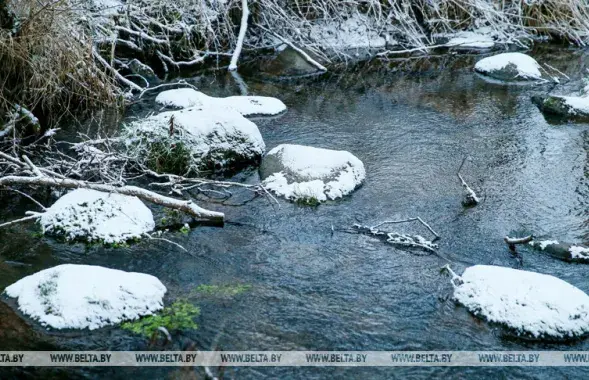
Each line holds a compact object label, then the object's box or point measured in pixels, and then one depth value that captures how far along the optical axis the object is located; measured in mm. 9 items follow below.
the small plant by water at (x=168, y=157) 6891
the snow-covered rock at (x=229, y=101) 8961
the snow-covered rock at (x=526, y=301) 4555
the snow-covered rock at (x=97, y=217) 5695
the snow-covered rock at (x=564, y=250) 5539
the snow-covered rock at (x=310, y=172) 6613
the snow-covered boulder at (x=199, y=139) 6934
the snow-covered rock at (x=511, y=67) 10984
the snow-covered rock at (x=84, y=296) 4457
